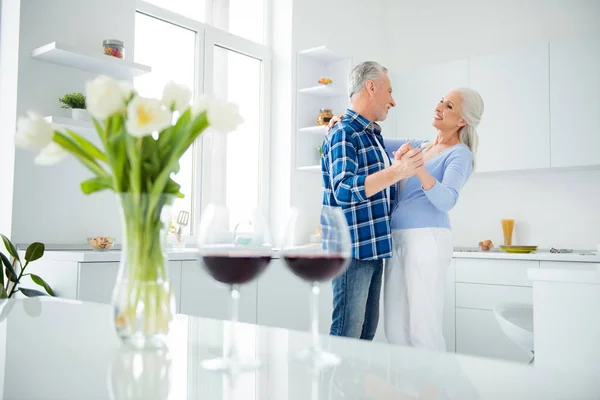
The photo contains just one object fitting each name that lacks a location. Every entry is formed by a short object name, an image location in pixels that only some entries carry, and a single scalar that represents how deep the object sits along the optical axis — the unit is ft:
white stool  8.09
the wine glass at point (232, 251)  2.38
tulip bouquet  2.19
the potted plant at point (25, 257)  7.91
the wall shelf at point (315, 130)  14.32
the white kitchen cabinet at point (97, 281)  8.30
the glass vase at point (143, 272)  2.24
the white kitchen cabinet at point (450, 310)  13.71
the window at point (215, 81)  12.58
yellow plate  13.40
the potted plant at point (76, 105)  9.48
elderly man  6.70
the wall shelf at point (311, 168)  14.47
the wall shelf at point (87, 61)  9.27
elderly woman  6.72
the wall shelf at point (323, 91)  14.44
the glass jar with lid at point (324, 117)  14.57
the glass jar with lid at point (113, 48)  10.00
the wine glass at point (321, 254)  2.47
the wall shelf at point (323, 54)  14.50
